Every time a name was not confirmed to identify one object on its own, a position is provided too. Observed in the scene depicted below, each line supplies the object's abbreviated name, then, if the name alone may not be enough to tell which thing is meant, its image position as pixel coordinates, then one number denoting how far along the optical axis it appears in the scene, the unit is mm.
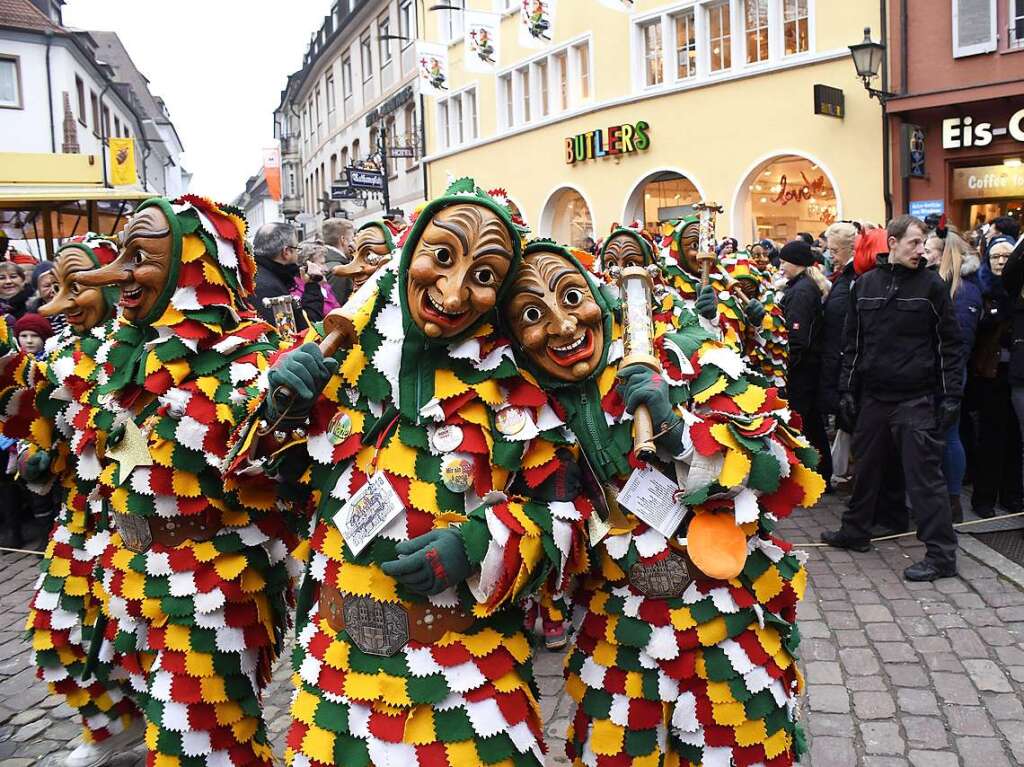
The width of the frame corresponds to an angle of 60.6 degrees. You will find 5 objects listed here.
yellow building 14289
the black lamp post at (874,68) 12250
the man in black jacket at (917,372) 4969
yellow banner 18781
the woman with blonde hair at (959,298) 5848
